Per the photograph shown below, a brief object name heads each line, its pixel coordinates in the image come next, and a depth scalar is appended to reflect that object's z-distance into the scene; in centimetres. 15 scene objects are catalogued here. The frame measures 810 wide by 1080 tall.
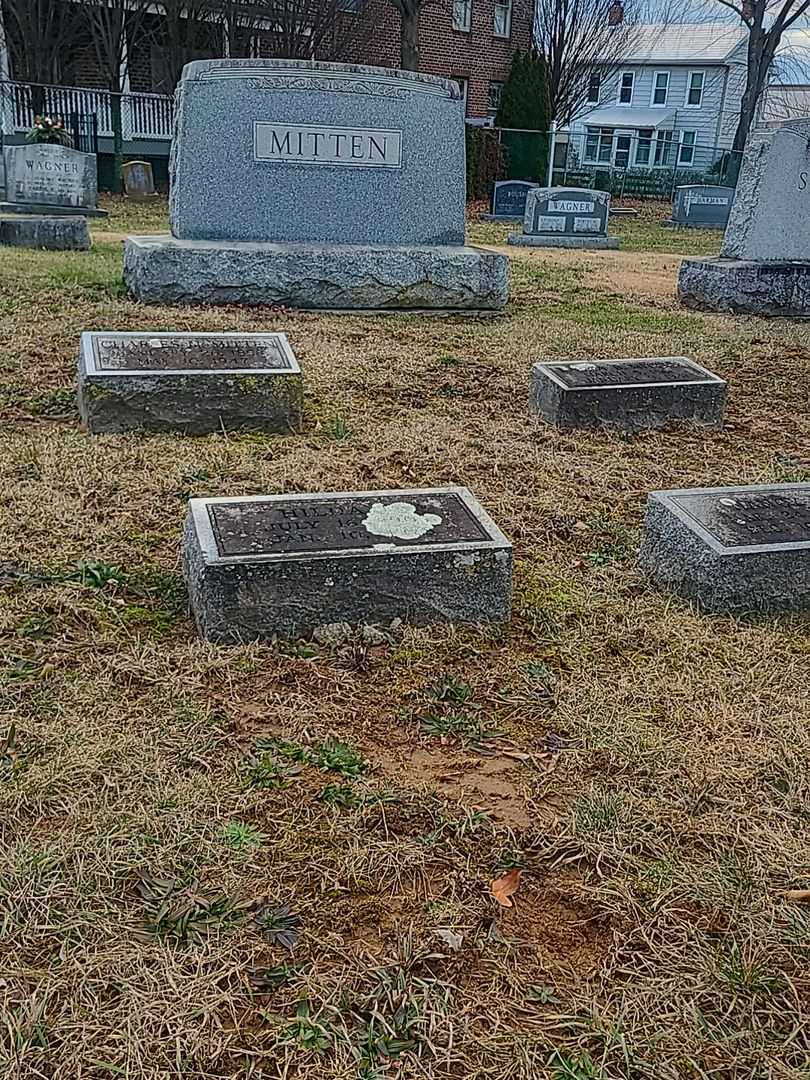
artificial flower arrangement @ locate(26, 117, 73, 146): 1399
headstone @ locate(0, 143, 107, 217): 1341
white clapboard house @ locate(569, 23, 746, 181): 4034
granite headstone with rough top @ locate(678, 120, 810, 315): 897
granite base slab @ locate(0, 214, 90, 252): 1059
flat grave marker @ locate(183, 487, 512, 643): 283
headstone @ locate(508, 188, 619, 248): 1561
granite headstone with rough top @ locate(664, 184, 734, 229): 2092
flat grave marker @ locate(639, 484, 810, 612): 312
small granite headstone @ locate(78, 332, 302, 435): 460
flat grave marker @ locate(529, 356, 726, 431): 517
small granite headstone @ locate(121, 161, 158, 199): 1939
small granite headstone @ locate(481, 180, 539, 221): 1944
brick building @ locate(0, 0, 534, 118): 2261
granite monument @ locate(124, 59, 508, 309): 764
